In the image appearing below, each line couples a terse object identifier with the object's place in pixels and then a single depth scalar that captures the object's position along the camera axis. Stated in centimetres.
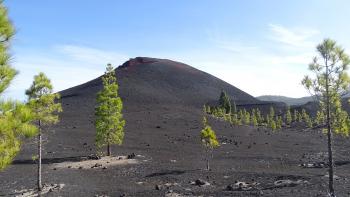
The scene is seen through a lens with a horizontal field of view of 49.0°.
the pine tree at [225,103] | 12781
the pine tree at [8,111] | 1210
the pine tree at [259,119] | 12745
